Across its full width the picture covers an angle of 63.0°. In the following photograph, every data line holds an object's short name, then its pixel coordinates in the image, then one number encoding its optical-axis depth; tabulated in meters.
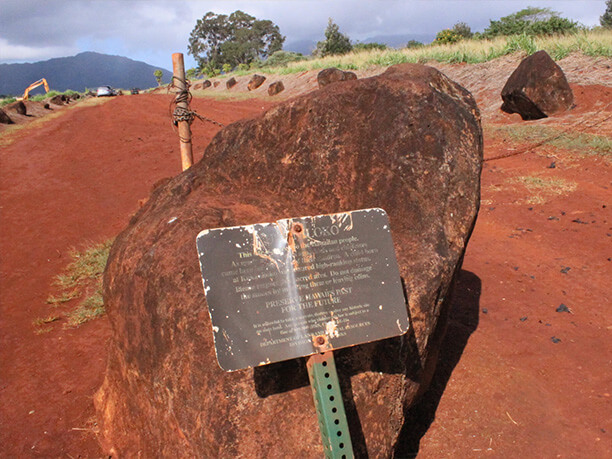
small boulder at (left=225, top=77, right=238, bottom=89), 29.15
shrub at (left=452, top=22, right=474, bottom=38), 38.27
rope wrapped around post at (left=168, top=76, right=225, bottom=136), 5.17
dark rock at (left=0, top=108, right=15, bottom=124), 15.82
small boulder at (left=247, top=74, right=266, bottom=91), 26.16
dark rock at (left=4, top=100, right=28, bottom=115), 17.85
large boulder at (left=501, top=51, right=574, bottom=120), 11.32
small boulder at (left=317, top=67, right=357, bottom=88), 17.41
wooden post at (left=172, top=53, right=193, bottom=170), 5.18
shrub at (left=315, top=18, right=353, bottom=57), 35.41
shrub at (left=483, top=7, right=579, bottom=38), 22.16
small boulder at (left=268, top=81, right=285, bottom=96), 22.86
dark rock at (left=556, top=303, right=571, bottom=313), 4.39
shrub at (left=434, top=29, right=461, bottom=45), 26.88
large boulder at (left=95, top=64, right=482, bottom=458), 2.35
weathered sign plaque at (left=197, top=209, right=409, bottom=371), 2.06
